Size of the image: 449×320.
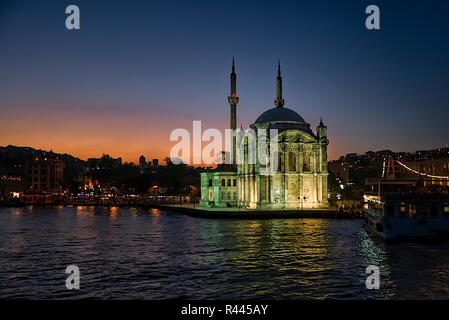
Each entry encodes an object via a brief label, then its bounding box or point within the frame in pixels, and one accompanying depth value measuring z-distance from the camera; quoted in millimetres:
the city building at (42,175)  174250
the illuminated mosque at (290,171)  81125
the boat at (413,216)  42031
